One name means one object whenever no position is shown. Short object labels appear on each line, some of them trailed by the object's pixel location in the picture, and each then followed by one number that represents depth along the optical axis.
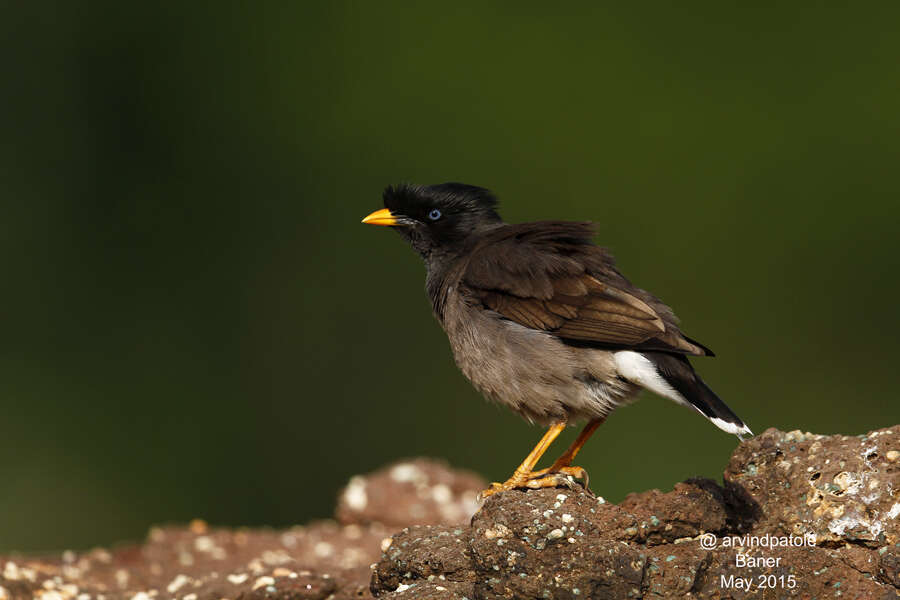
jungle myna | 6.65
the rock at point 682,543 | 5.22
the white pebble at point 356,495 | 10.97
